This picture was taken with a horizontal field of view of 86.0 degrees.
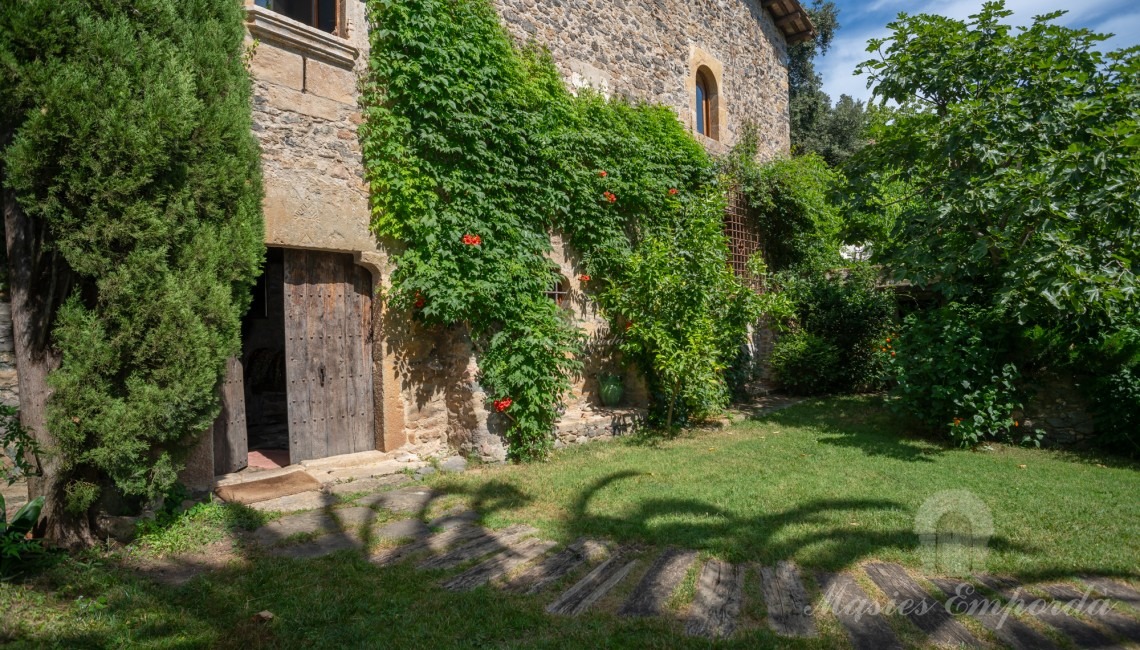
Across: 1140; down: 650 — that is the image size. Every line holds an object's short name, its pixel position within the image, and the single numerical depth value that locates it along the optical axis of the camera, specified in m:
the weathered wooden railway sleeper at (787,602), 2.89
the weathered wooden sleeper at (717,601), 2.90
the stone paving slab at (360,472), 5.39
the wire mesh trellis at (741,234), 10.47
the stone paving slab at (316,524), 4.07
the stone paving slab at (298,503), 4.60
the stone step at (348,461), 5.56
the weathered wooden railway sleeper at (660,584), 3.10
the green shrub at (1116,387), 6.21
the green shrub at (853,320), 10.60
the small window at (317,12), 5.85
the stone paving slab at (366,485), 5.14
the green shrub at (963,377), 6.66
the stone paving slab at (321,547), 3.80
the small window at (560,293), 7.58
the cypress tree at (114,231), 3.32
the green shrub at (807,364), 10.43
